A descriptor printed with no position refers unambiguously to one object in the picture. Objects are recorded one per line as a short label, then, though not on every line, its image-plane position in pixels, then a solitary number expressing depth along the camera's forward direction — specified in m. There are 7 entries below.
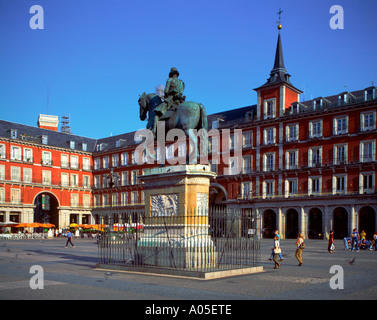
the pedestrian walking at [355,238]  27.61
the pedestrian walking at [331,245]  26.03
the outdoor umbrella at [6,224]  52.29
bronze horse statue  13.90
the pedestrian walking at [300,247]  16.98
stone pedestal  13.00
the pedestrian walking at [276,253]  15.64
